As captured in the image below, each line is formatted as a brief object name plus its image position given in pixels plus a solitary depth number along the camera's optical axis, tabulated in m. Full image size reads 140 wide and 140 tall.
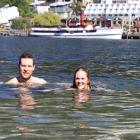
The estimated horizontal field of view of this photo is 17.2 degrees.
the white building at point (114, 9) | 128.13
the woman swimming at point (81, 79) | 11.63
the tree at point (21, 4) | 130.08
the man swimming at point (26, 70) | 11.72
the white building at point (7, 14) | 128.67
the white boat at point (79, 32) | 106.79
